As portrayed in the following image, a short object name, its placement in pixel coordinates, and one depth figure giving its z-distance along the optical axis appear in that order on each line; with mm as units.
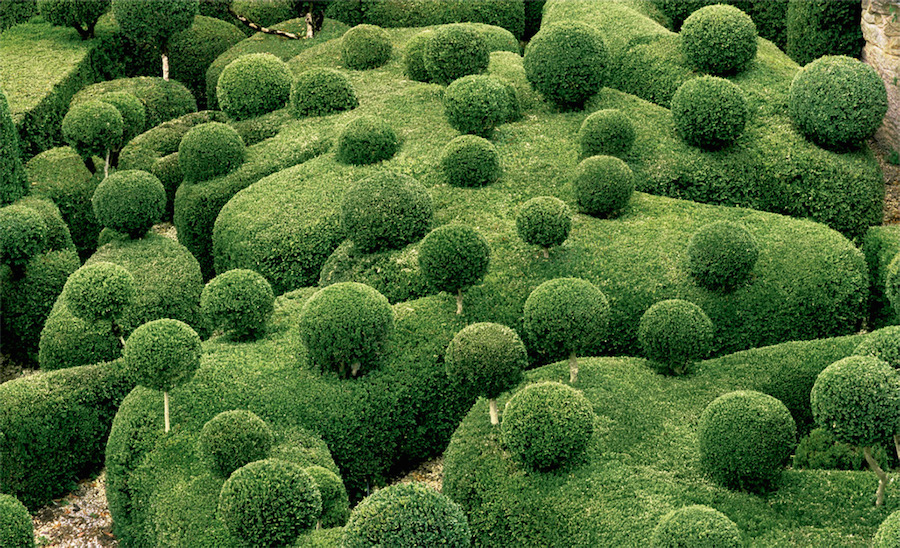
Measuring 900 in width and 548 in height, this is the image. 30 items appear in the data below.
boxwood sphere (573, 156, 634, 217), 22750
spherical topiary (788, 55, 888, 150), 23688
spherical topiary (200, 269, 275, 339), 19891
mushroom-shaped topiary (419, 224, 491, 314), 19812
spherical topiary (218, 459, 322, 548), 15617
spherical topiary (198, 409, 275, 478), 17156
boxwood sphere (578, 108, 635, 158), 24406
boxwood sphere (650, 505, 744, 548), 13930
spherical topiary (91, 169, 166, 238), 23688
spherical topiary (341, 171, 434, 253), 22078
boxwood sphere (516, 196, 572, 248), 21203
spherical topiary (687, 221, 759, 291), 20422
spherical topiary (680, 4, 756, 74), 26516
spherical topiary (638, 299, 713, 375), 18484
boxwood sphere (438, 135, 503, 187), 24016
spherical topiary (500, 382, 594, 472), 16578
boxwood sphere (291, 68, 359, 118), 28250
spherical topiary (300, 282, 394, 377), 18906
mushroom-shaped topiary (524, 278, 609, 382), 18125
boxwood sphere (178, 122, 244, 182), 26297
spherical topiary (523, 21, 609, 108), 25875
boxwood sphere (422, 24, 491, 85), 27594
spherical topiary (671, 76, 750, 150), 24328
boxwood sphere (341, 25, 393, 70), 30750
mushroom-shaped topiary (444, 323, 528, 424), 17672
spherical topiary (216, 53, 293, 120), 28734
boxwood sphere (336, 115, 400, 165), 25469
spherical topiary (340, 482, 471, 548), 14461
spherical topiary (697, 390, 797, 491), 15828
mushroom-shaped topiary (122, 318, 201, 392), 18016
